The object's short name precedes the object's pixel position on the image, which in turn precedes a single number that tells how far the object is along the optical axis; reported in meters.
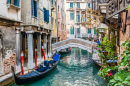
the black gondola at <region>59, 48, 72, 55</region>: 18.30
